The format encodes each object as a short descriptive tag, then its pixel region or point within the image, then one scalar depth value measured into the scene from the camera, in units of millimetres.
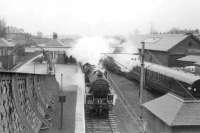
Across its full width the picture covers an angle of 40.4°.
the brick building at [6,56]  36634
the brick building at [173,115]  12412
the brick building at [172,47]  36344
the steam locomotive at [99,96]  19797
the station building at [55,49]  42000
